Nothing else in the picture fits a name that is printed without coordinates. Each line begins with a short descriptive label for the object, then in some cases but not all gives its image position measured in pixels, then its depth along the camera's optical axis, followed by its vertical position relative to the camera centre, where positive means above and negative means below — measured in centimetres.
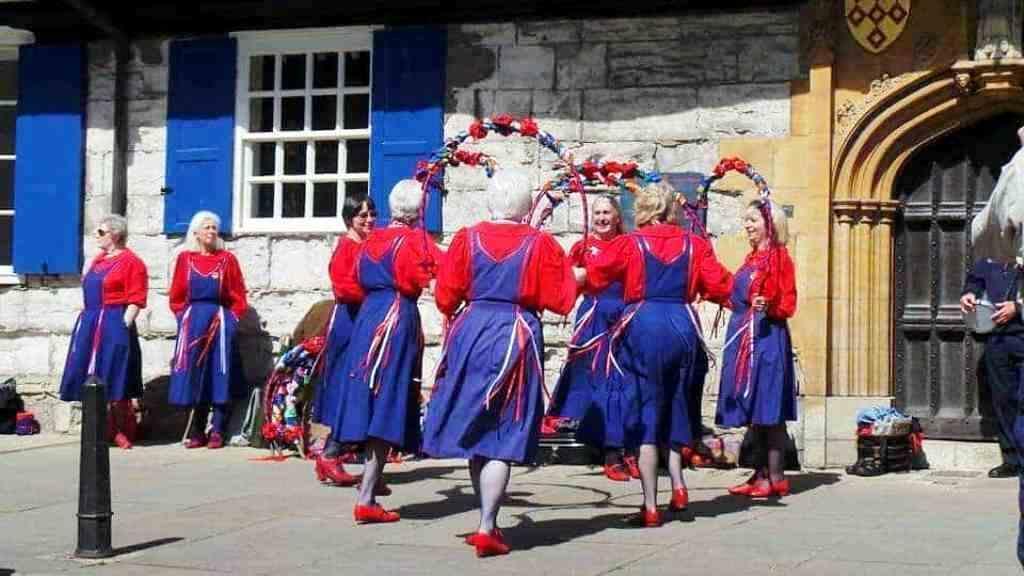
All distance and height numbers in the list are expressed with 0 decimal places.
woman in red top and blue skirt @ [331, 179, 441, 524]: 949 -6
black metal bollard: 818 -67
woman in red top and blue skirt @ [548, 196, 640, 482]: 954 -19
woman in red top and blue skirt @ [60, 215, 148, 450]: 1369 +4
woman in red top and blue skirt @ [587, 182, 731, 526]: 941 +14
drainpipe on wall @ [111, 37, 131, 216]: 1462 +164
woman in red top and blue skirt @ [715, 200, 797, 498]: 1062 -9
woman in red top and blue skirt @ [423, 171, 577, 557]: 832 -1
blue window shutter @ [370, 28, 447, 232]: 1363 +172
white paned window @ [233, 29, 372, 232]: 1424 +164
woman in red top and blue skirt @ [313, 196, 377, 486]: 1034 +3
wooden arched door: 1240 +44
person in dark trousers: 1158 -5
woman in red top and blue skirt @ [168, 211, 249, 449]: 1366 +3
